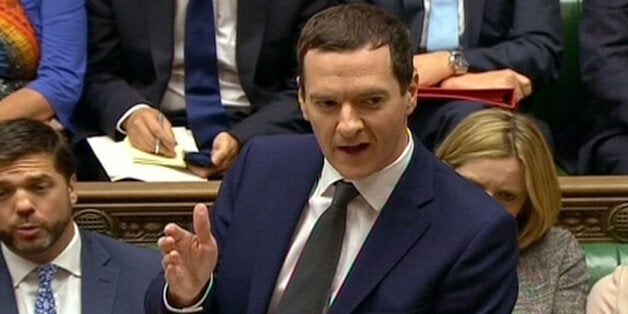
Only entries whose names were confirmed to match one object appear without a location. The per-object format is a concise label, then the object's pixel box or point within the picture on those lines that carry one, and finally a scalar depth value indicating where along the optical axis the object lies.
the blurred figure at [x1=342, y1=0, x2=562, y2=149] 7.17
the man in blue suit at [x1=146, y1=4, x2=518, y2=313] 5.83
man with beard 6.52
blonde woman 6.49
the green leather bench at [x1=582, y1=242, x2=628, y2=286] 6.81
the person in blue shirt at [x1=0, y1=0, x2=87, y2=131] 7.25
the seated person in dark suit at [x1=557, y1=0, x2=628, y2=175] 7.29
